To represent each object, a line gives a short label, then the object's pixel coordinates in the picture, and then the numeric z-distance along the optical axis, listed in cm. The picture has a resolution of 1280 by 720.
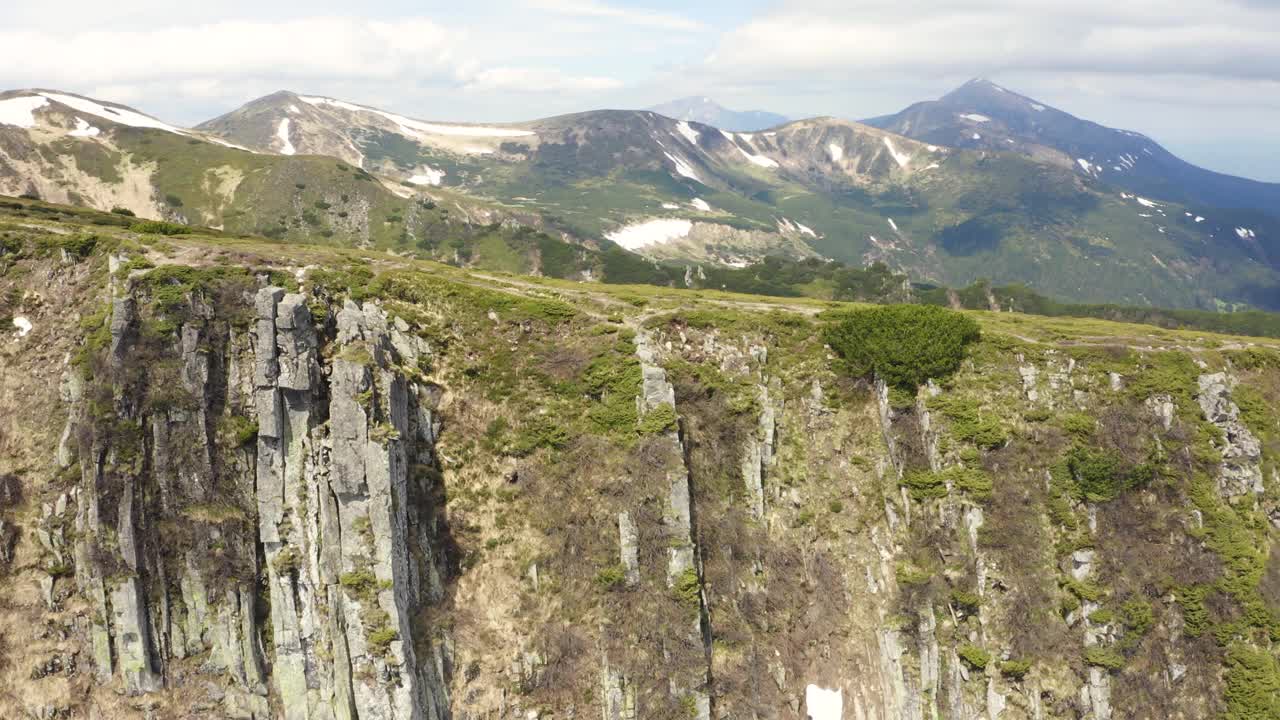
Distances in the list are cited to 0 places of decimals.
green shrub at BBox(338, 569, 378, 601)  4316
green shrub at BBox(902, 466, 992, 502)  5400
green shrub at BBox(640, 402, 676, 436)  5300
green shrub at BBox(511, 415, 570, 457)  5254
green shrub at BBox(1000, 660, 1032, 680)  4991
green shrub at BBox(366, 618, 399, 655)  4241
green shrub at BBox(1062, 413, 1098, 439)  5556
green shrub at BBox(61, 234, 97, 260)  5478
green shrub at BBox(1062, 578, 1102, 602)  5088
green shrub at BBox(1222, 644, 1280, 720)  4903
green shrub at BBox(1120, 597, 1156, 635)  5050
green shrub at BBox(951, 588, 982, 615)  5172
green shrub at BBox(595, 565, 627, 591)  4947
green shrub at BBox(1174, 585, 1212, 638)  5056
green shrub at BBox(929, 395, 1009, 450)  5553
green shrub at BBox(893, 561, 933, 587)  5328
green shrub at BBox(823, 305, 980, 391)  5962
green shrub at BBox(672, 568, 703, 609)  4962
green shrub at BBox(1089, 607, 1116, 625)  5019
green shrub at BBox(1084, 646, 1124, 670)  4938
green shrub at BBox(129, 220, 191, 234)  6601
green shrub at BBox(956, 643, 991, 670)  5050
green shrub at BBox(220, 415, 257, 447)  4675
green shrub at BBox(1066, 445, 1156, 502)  5362
